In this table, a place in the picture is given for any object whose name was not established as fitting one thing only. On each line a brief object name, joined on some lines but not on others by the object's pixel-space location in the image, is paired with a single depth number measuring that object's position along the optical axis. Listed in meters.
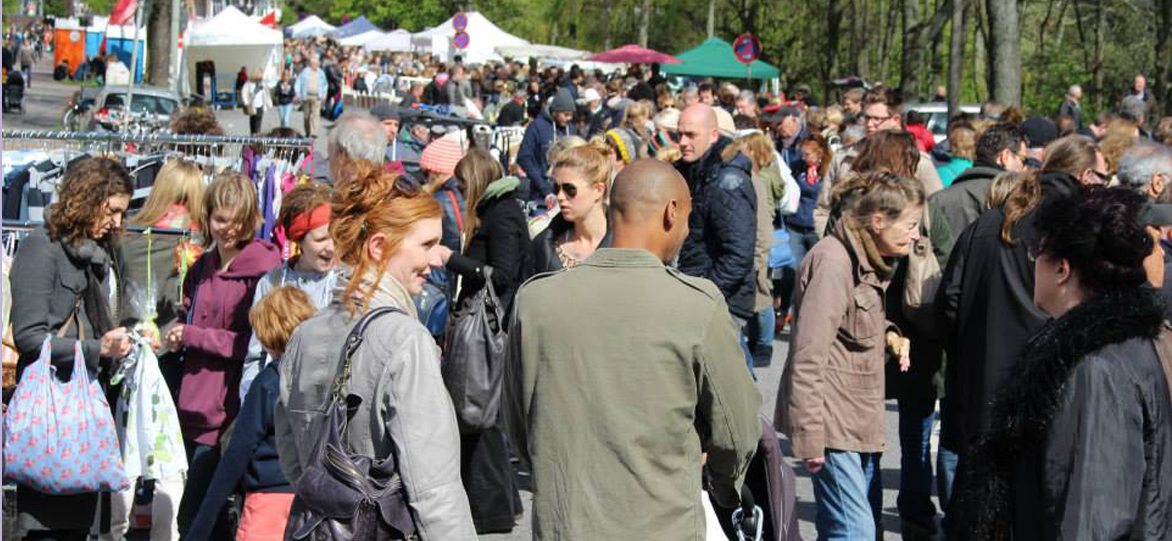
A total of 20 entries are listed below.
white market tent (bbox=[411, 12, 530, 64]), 48.16
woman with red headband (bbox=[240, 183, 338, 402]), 5.26
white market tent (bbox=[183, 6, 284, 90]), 35.72
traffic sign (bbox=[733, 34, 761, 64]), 28.16
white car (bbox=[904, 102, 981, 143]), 27.16
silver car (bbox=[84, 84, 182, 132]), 19.87
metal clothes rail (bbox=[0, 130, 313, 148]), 8.22
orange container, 60.81
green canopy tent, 36.91
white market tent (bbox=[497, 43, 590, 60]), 48.06
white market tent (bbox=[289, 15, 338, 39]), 74.88
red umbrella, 39.81
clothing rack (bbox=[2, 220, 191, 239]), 6.95
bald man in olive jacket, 3.40
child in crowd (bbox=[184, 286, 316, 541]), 4.69
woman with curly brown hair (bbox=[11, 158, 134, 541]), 5.38
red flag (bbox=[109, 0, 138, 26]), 19.81
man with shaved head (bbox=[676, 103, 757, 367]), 7.16
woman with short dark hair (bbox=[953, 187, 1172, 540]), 3.26
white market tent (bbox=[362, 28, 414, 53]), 56.48
